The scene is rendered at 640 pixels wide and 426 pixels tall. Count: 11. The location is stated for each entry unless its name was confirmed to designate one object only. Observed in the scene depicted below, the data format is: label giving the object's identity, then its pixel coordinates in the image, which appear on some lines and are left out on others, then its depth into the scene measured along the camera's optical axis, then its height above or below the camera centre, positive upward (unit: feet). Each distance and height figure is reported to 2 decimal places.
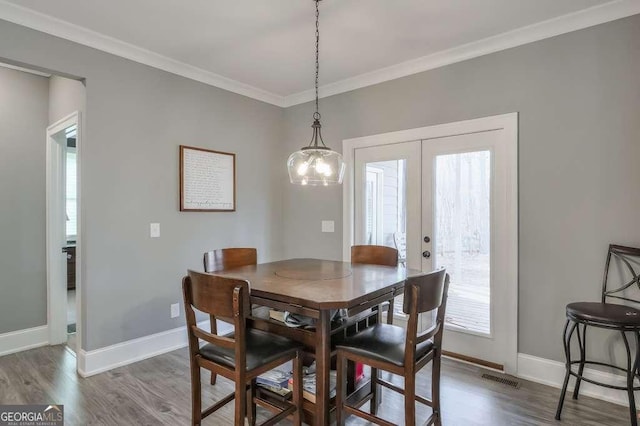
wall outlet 10.52 -2.95
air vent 8.25 -4.00
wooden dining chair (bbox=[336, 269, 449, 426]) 5.16 -2.18
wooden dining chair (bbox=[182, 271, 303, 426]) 5.03 -2.21
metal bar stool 6.33 -1.89
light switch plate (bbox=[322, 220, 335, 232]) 12.36 -0.49
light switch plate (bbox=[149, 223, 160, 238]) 9.96 -0.52
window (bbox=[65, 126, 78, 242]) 17.07 +0.85
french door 8.90 -0.29
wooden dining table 5.35 -1.32
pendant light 7.41 +0.98
